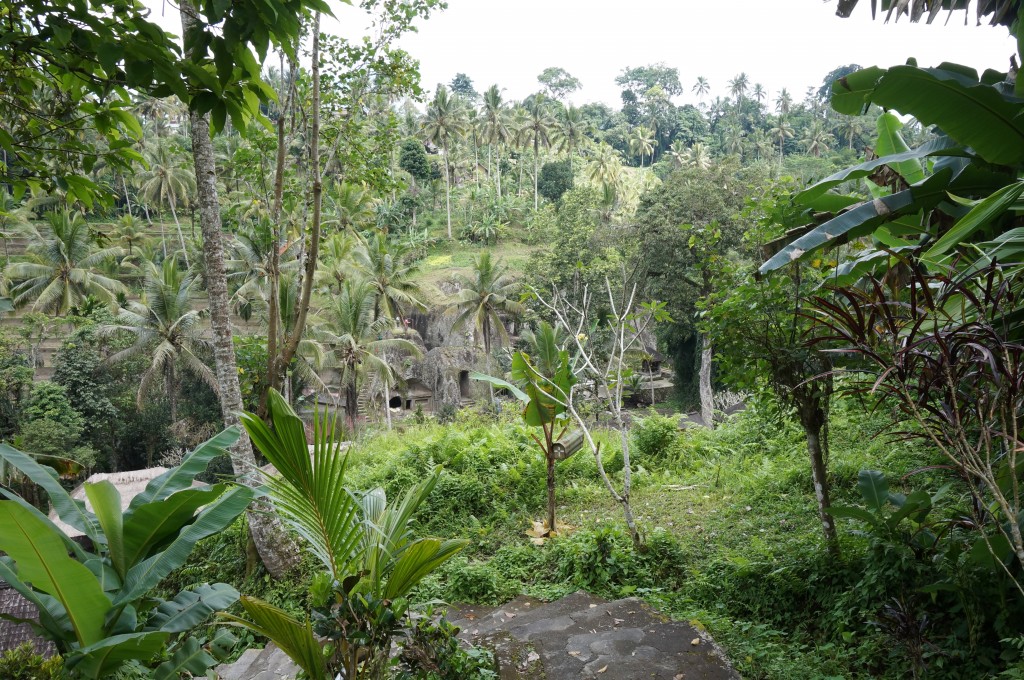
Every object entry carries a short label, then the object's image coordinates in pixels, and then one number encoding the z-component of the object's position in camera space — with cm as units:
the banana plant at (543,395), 662
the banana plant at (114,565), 258
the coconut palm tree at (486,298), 2692
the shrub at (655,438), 930
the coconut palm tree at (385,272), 2591
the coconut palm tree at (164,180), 3225
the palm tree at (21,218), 2979
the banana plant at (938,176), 357
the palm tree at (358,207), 2438
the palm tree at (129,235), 3509
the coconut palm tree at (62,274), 2620
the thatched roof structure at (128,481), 1148
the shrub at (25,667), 315
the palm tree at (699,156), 4550
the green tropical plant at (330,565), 280
